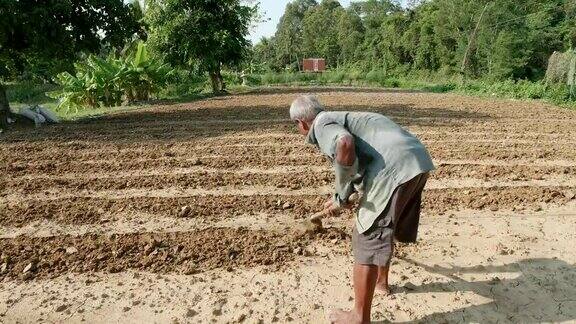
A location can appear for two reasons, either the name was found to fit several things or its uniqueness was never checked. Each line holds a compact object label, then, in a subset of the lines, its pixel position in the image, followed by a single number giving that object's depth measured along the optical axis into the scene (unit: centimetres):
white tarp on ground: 1023
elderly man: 242
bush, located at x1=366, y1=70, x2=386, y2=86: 3395
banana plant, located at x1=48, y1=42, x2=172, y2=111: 1345
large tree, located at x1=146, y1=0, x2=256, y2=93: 2005
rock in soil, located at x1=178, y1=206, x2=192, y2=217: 442
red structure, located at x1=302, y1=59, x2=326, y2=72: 4446
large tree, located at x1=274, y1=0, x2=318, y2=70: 5275
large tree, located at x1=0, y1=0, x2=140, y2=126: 900
